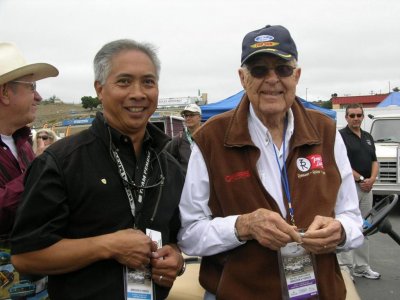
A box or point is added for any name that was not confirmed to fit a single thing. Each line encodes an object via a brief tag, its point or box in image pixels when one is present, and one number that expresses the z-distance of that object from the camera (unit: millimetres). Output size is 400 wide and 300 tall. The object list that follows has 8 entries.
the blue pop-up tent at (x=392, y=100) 20297
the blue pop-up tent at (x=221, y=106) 12267
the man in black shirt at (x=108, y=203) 1776
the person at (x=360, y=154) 6461
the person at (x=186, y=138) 7035
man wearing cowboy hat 2201
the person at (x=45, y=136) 4030
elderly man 2043
